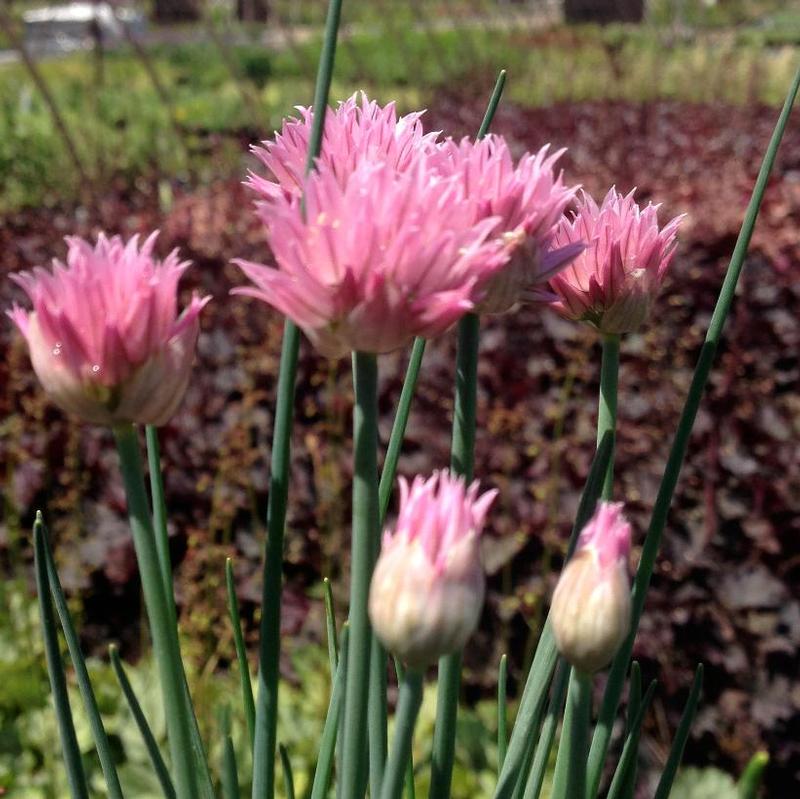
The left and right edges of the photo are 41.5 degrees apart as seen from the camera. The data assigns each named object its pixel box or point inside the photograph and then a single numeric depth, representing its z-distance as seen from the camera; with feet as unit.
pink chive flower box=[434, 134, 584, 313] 0.47
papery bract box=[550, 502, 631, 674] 0.44
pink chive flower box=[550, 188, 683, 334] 0.56
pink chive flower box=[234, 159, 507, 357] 0.42
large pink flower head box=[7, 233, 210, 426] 0.44
